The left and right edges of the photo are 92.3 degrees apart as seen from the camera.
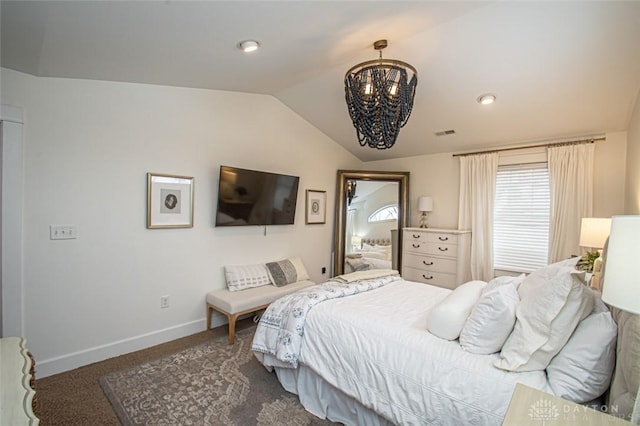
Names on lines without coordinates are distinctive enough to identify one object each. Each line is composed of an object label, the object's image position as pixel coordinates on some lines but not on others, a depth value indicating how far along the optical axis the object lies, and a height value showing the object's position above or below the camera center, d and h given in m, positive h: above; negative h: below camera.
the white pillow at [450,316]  1.69 -0.59
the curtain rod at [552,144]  3.31 +0.80
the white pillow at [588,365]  1.26 -0.63
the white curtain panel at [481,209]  4.02 +0.03
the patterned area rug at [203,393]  2.01 -1.38
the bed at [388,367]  1.38 -0.84
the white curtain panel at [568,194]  3.32 +0.21
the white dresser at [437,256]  4.08 -0.63
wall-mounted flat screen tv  3.46 +0.12
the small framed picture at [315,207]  4.56 +0.02
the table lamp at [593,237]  2.48 -0.20
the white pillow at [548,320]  1.35 -0.48
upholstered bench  3.10 -0.99
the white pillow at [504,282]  1.77 -0.43
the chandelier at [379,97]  2.28 +0.86
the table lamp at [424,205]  4.54 +0.08
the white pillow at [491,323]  1.53 -0.56
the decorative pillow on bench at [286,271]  3.79 -0.82
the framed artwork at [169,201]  2.97 +0.04
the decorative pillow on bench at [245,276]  3.51 -0.82
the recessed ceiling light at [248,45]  2.25 +1.21
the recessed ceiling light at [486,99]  3.09 +1.15
